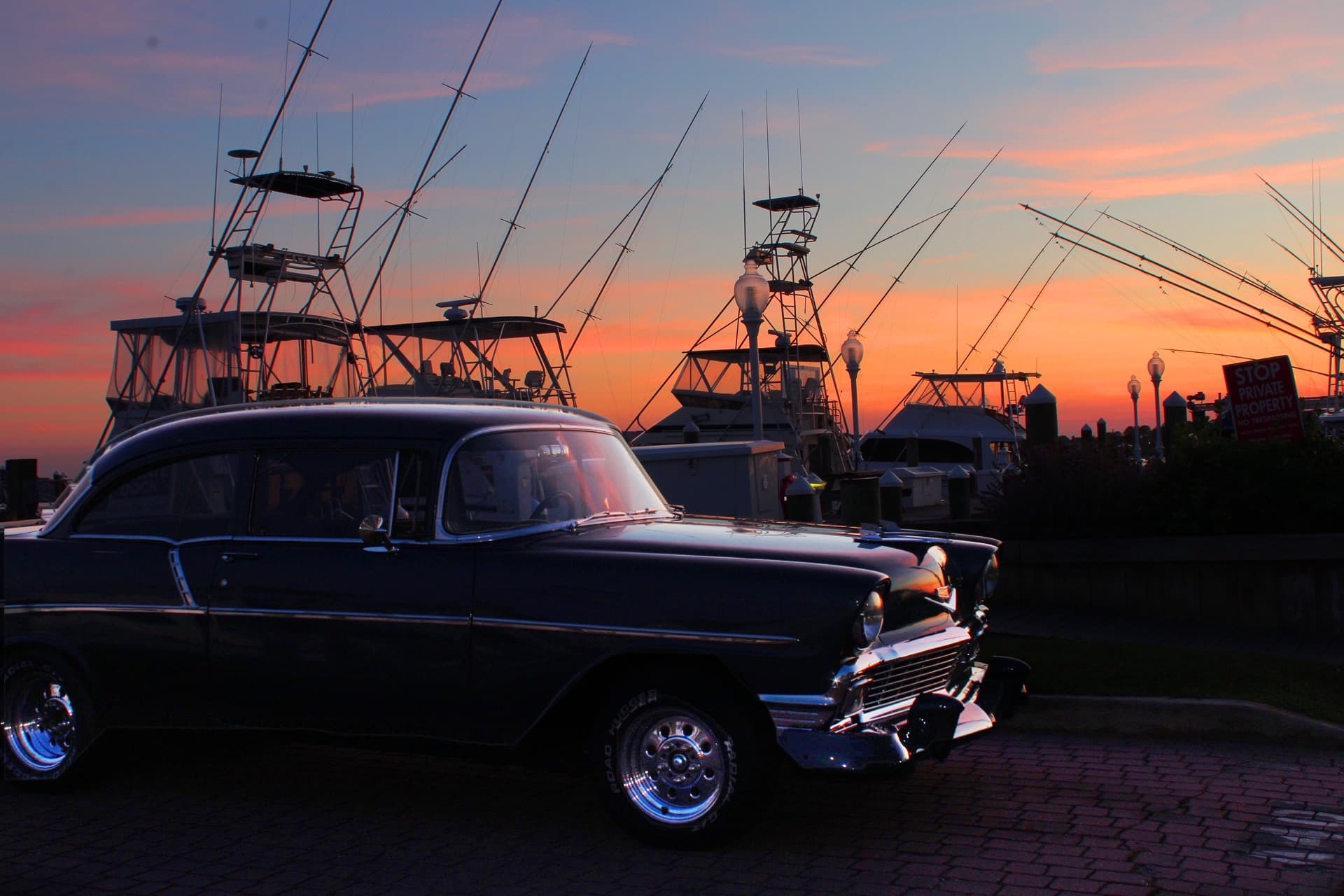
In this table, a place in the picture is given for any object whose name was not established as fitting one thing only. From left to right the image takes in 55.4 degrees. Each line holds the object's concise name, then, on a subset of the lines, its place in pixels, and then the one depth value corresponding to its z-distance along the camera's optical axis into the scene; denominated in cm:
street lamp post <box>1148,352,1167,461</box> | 2706
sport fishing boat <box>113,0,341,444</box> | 1951
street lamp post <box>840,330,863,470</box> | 1800
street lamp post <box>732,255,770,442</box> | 1230
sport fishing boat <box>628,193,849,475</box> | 2984
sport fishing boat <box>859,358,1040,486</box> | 3262
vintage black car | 475
